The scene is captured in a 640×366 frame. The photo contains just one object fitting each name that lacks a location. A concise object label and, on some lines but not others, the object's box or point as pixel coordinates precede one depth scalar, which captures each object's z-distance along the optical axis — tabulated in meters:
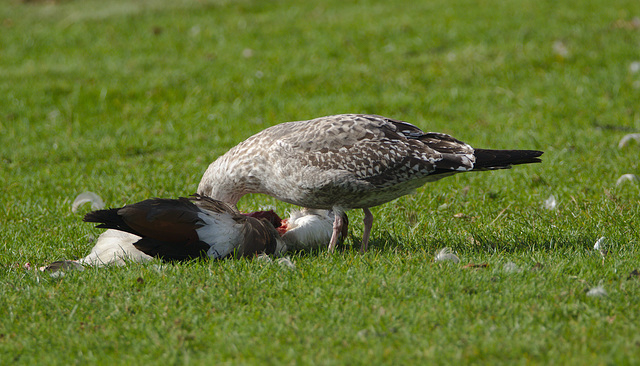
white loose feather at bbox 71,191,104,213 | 12.98
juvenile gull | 10.24
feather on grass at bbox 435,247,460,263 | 9.51
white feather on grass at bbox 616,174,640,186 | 13.21
